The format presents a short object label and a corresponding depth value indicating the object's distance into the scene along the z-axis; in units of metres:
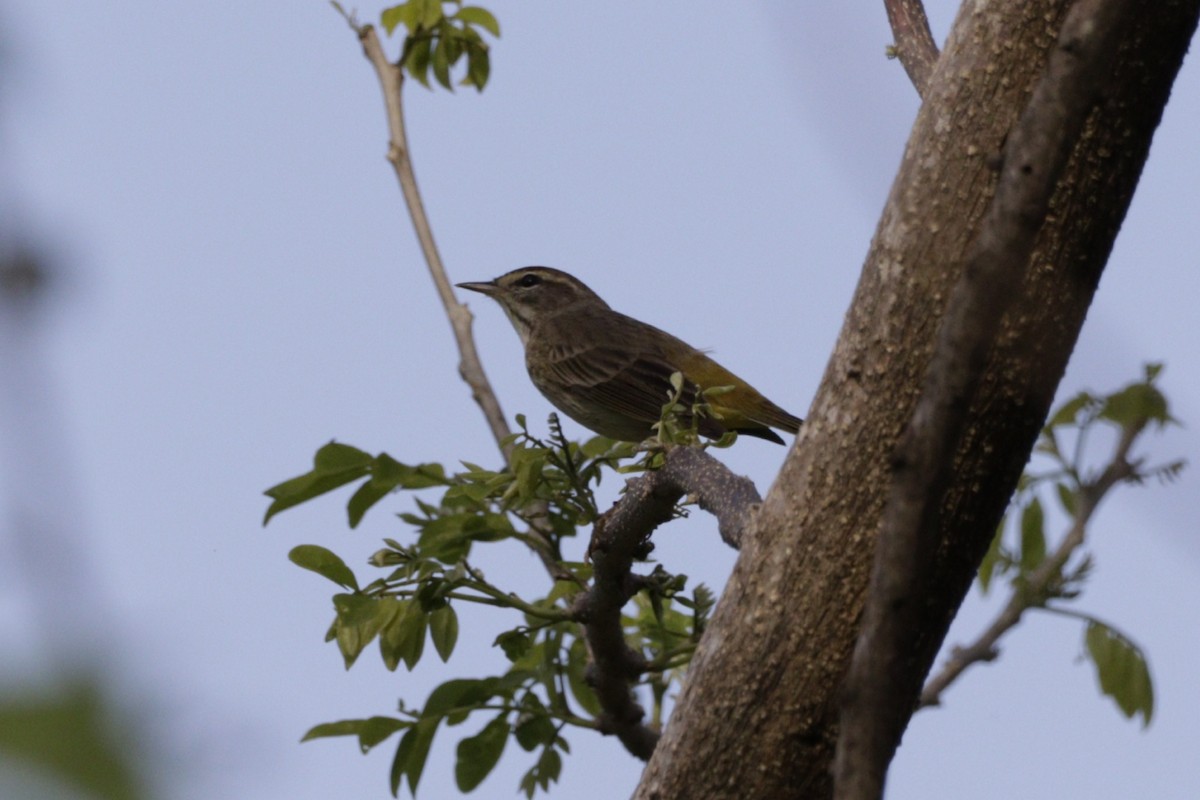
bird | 13.41
